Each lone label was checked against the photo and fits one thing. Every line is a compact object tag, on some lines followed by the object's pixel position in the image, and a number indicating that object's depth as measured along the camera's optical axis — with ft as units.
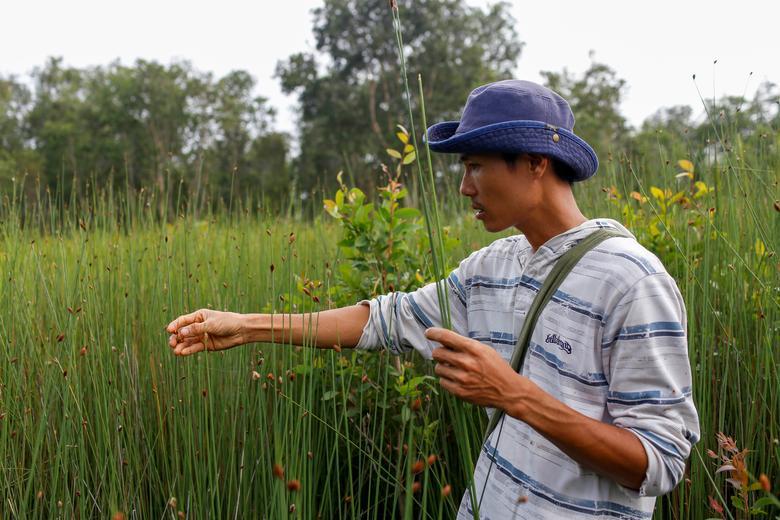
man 4.05
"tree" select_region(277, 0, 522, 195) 83.82
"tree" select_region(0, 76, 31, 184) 96.08
